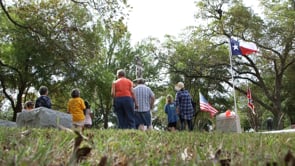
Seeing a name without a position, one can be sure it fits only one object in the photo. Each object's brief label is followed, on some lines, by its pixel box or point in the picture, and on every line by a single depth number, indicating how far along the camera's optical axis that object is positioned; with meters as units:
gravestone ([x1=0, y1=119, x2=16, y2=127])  8.74
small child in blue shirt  9.67
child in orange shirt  7.91
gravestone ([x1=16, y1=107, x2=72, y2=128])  6.19
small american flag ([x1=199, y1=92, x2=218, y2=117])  15.89
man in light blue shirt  8.20
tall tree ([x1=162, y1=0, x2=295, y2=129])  21.73
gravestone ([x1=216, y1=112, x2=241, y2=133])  11.61
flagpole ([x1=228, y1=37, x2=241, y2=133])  11.99
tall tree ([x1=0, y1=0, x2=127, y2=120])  14.71
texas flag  17.84
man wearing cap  9.12
